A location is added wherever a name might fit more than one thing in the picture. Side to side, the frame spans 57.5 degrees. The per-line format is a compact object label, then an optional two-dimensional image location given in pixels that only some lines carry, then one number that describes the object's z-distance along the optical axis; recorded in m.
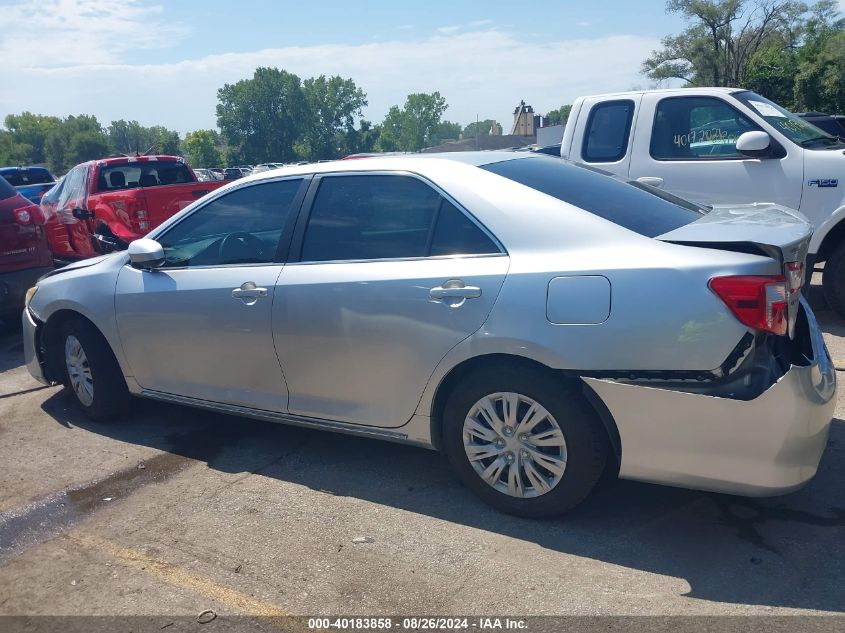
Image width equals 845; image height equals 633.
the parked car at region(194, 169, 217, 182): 40.99
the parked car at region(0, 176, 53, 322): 7.67
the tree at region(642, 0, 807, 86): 41.22
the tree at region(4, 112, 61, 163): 123.88
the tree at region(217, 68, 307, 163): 108.44
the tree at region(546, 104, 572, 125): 111.67
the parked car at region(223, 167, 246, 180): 37.75
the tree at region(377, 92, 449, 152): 121.07
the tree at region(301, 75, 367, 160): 111.81
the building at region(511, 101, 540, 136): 70.75
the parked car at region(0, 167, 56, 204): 18.41
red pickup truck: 9.48
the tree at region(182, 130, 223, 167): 100.88
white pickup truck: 6.28
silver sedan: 3.06
